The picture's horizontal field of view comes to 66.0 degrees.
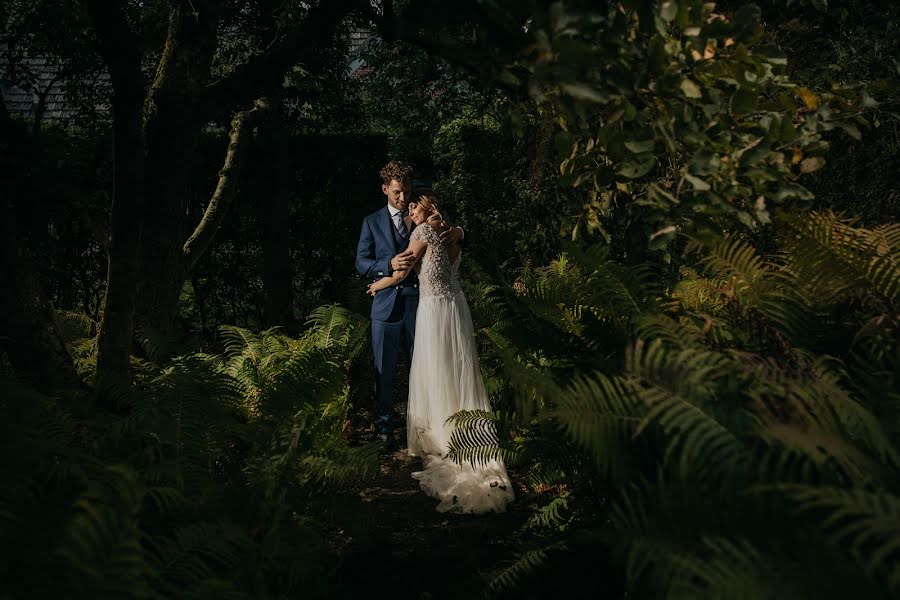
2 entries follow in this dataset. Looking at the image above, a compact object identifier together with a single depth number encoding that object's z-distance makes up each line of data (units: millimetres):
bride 5156
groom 5391
